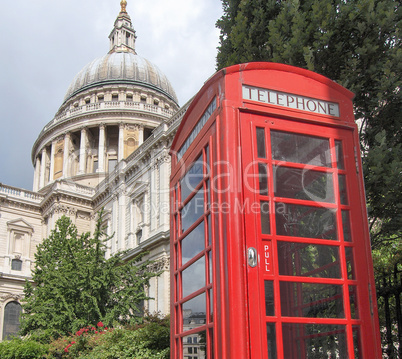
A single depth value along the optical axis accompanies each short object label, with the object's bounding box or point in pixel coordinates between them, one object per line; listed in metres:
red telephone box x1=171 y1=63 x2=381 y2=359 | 4.14
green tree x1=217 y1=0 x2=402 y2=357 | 7.96
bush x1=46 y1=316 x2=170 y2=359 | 9.84
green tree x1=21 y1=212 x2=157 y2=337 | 17.66
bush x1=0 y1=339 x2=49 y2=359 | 16.67
